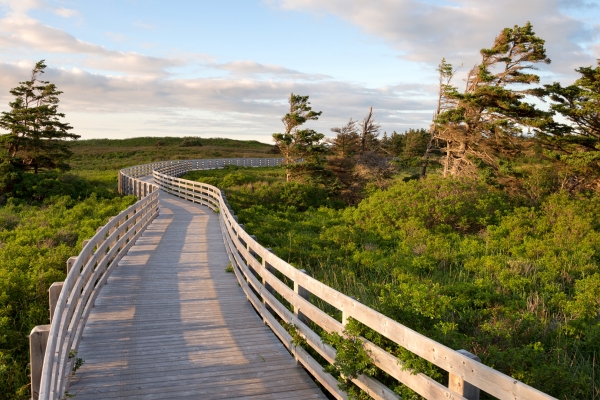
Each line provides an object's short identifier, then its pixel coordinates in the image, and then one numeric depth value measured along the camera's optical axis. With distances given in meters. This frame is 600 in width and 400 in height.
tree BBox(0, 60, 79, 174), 35.44
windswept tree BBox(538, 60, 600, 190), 25.27
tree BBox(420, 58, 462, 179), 35.72
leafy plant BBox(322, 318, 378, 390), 4.53
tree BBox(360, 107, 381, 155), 39.22
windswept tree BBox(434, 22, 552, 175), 28.69
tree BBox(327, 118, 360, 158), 38.94
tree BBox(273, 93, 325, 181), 38.09
